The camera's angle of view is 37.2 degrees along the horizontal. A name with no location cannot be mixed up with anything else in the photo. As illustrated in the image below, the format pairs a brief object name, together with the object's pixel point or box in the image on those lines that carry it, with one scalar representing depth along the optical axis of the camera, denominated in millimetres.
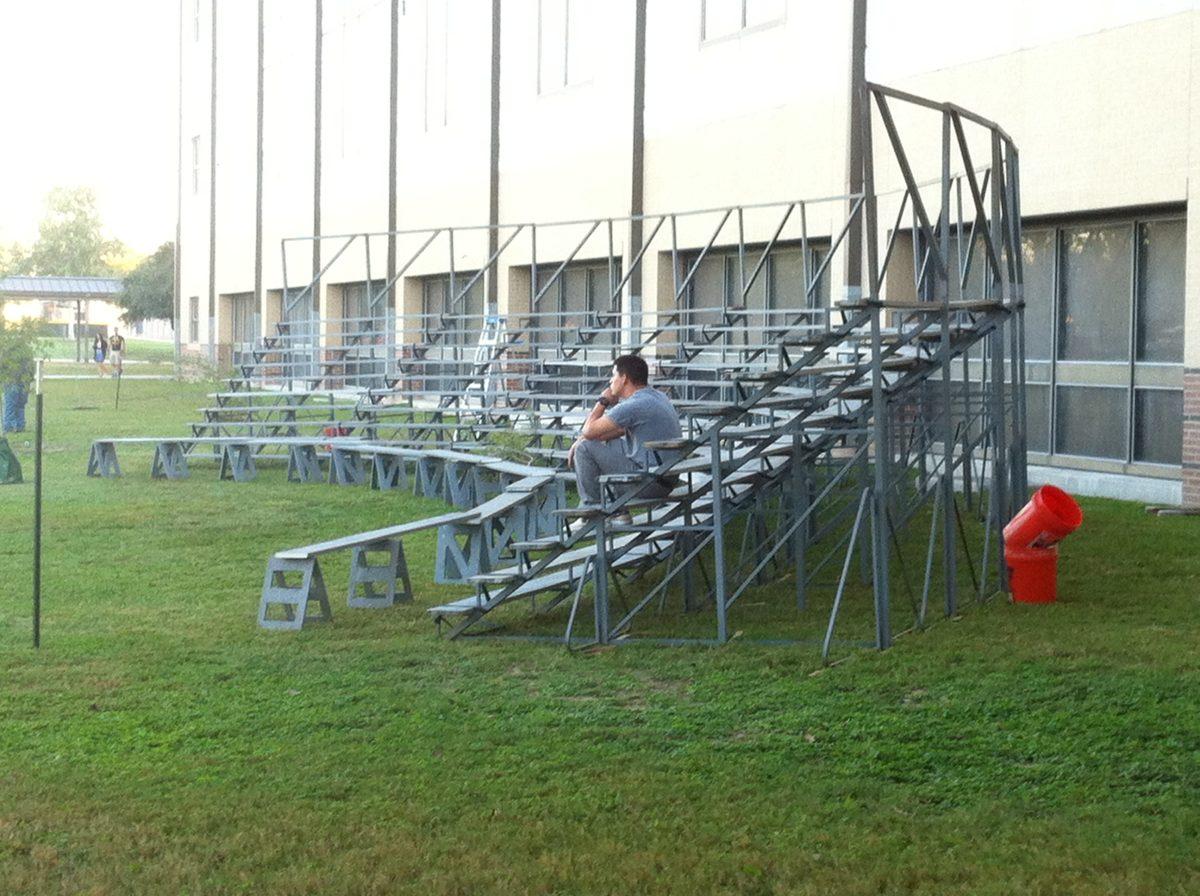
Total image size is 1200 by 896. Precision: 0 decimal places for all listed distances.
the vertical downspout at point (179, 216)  54125
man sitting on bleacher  12117
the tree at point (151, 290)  89625
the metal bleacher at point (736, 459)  11180
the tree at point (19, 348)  31297
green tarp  22641
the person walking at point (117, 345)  49100
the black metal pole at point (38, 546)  9883
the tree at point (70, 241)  148625
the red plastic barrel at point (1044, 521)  11453
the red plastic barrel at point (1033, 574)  11727
